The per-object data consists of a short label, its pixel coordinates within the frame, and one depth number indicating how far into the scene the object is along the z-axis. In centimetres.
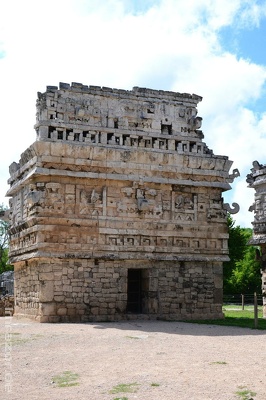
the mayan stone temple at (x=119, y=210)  1569
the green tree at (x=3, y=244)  5185
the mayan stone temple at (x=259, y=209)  1908
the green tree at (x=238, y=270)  3681
